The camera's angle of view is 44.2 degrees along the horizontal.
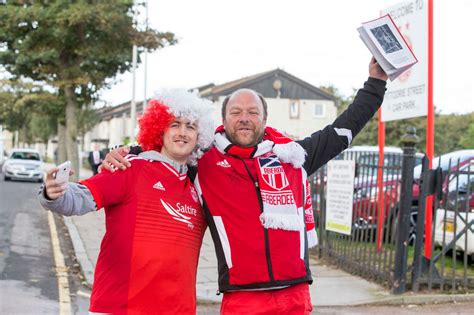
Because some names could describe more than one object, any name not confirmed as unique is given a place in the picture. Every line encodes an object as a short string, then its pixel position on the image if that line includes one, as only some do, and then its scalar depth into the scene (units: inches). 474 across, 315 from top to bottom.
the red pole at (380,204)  294.7
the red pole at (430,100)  290.4
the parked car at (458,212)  267.6
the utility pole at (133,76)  886.4
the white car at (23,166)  1034.1
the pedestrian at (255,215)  119.3
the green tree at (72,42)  856.9
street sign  299.9
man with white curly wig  111.3
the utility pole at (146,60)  930.4
